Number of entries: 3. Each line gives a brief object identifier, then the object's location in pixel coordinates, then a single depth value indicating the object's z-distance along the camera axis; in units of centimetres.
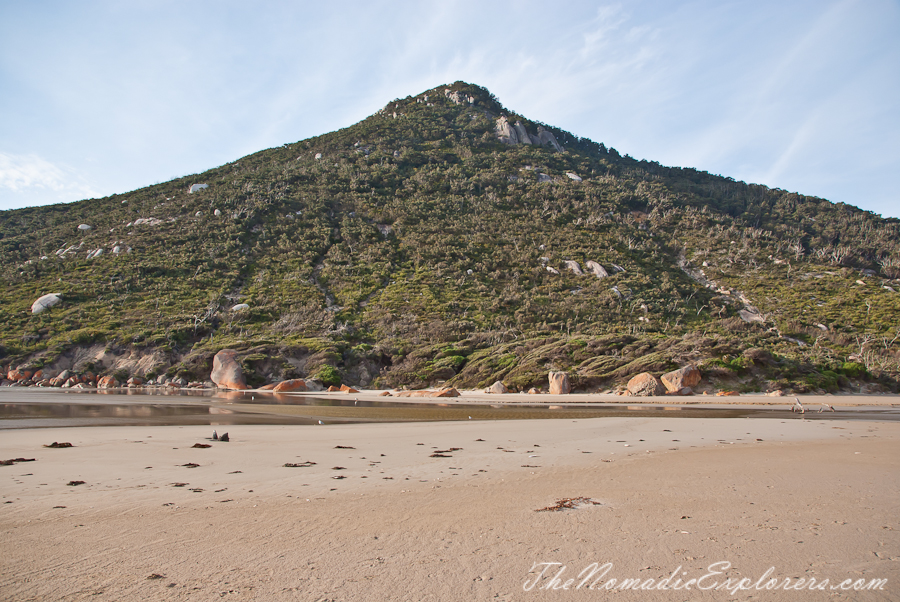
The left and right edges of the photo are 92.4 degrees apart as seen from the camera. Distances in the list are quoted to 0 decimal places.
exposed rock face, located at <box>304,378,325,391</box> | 4147
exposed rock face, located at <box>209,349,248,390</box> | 4191
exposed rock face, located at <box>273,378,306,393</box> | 3950
